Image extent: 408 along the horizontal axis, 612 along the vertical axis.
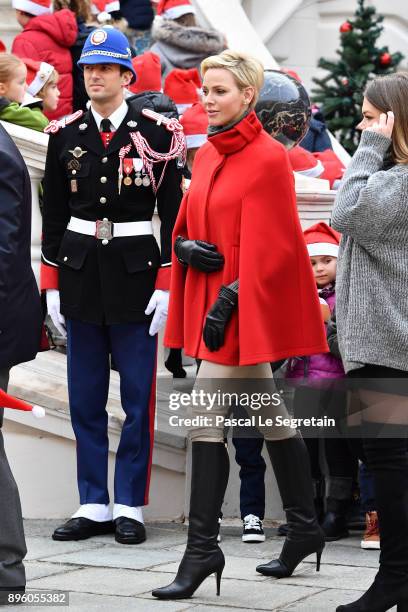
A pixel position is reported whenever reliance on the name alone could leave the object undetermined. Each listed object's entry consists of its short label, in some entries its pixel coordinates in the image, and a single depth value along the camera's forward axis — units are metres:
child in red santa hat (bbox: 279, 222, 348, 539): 12.14
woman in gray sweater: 8.98
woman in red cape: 9.84
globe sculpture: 13.39
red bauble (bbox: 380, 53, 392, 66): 22.56
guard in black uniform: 11.99
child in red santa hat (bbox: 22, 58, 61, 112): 15.80
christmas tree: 22.05
